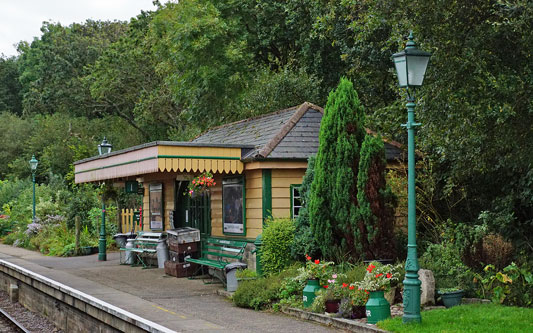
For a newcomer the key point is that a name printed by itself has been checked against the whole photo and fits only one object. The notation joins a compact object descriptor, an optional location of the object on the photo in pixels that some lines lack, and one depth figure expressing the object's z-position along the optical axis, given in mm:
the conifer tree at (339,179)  12750
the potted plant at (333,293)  10617
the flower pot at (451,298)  10547
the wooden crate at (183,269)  16422
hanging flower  15398
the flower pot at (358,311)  10258
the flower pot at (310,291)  11141
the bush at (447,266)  11221
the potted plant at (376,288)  9641
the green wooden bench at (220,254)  14711
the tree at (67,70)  41531
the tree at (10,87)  60438
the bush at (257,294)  11910
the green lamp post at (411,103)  9203
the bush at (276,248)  13773
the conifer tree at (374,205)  12469
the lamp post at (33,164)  29684
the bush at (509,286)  10578
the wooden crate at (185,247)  16469
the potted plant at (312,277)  11160
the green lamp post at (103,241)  20688
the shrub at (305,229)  13289
